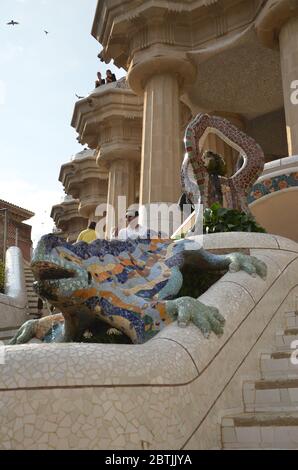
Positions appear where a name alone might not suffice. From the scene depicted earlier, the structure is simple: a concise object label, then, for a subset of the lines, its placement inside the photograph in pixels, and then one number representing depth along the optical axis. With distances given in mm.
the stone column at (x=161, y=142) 16922
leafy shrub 7312
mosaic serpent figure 8086
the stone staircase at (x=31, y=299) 12398
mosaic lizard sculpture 4059
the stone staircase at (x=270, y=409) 3668
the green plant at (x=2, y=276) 12538
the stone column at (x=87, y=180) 31297
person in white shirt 9045
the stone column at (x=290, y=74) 14242
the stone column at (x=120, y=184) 24366
